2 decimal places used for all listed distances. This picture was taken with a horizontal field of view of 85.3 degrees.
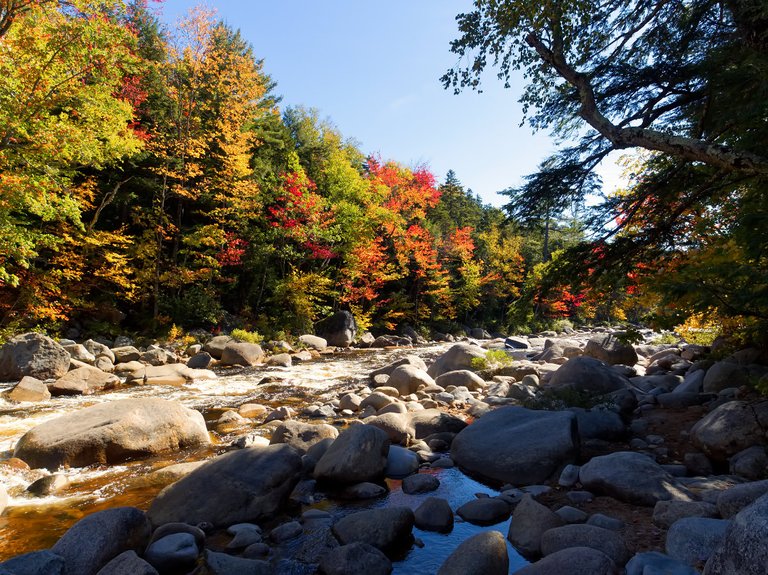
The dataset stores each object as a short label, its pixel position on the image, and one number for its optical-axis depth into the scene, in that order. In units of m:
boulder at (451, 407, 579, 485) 4.86
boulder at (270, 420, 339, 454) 5.89
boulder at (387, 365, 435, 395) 9.62
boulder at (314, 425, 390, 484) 4.86
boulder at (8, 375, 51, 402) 8.35
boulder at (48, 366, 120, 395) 9.11
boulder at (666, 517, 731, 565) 2.79
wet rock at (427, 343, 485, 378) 11.91
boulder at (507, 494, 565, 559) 3.46
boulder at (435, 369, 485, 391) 9.90
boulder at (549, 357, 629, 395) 7.91
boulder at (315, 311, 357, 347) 19.94
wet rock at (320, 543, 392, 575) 3.18
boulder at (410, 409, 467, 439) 6.68
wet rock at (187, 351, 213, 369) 12.88
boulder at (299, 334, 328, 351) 18.02
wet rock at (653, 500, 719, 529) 3.35
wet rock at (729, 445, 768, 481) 4.07
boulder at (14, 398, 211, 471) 5.36
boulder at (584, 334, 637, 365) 11.85
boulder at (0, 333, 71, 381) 9.94
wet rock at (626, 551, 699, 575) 2.60
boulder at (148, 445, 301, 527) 4.06
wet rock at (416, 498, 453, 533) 3.96
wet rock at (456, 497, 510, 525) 4.07
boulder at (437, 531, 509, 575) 3.01
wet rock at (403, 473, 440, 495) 4.78
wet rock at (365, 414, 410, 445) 6.27
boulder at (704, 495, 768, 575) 1.98
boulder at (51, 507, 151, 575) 3.10
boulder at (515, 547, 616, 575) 2.72
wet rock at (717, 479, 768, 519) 3.13
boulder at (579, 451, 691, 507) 3.92
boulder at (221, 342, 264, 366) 13.76
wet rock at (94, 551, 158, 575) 2.93
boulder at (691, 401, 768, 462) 4.52
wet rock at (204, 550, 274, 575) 3.18
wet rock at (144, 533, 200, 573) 3.31
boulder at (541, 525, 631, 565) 3.07
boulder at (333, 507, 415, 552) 3.61
